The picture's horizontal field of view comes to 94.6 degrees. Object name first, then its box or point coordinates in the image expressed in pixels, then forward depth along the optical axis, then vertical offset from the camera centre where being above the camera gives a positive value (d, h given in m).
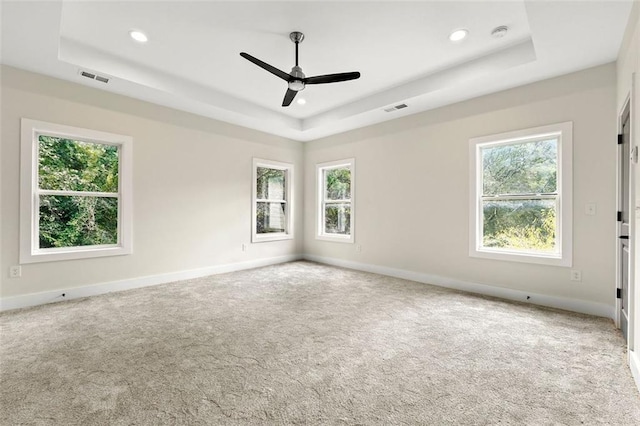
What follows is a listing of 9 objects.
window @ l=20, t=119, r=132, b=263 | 3.31 +0.24
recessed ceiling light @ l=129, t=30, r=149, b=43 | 2.92 +1.79
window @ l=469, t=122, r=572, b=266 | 3.31 +0.23
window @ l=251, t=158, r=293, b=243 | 5.67 +0.26
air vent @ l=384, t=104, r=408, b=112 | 4.30 +1.59
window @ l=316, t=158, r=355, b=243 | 5.63 +0.27
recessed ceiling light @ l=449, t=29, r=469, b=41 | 2.90 +1.79
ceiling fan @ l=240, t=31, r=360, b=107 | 2.92 +1.40
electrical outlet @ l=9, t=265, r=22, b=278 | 3.21 -0.64
